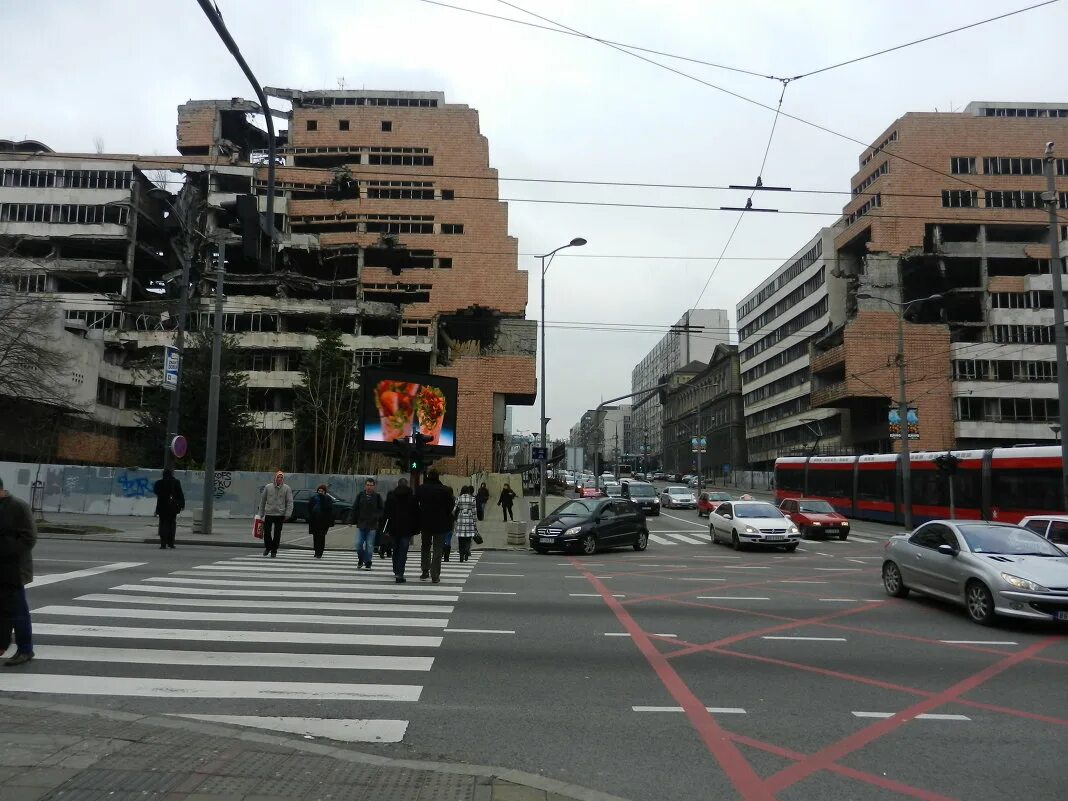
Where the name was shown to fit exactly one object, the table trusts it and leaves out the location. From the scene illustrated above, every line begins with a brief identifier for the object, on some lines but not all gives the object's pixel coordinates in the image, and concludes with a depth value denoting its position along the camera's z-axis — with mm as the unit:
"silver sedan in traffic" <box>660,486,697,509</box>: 50062
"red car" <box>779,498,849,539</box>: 27625
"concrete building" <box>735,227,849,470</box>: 73438
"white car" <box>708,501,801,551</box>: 22672
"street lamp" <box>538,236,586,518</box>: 28344
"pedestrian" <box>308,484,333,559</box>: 17266
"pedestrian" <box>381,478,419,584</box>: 12727
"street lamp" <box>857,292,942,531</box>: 29969
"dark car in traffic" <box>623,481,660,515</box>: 40938
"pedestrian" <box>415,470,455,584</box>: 12797
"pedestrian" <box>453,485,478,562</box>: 17797
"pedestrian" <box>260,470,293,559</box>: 16500
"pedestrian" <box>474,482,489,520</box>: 33031
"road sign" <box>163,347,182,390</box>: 22016
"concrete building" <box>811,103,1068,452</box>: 59938
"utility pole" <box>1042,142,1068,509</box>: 18688
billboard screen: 26953
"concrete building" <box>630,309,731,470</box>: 132125
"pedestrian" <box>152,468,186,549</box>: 17391
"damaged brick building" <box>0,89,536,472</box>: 61000
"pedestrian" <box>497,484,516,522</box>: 33500
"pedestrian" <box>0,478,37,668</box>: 6594
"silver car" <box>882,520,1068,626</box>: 9672
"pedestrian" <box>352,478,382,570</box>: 15195
